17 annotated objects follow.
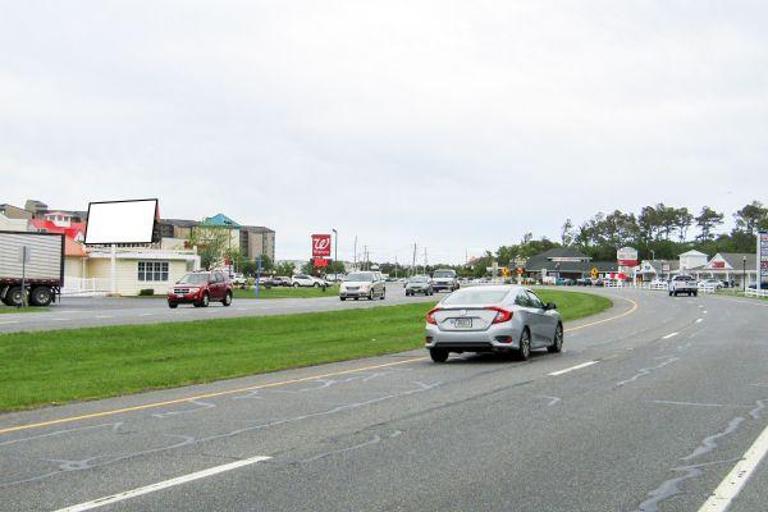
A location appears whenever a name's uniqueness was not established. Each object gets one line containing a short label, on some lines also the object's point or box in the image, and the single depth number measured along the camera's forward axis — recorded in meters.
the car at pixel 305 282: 101.69
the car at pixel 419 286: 62.38
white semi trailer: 41.62
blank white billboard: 67.56
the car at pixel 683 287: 67.12
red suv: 41.91
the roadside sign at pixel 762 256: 71.00
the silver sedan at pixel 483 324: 16.38
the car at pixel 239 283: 90.56
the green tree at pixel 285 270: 176.55
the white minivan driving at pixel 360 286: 53.31
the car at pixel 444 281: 65.56
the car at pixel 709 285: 91.06
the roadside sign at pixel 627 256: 141.38
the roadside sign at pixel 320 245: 83.44
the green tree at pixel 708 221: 196.88
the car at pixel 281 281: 106.81
